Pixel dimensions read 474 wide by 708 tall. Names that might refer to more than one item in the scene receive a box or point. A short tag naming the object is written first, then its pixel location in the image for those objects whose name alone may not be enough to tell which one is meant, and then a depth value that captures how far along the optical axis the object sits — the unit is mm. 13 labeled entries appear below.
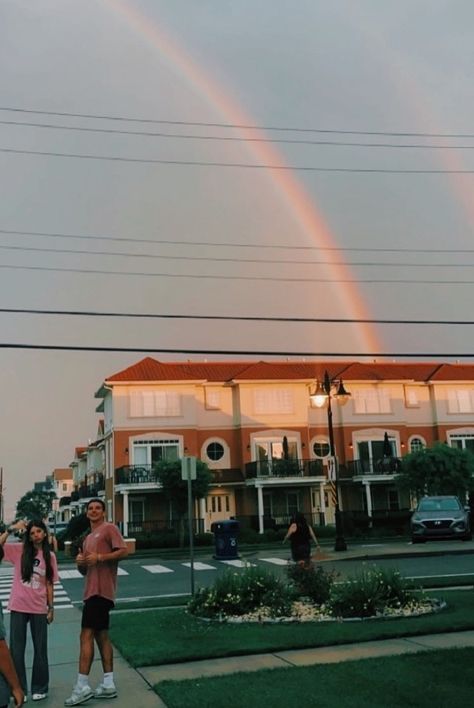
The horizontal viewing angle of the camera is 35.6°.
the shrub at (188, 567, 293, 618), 10789
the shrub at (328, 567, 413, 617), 10469
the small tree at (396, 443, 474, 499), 41478
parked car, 27172
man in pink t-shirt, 6906
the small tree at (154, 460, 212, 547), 40281
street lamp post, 25661
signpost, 15266
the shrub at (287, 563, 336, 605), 11278
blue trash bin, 25500
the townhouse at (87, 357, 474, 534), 46969
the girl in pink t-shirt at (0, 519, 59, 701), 7148
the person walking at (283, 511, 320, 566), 15719
